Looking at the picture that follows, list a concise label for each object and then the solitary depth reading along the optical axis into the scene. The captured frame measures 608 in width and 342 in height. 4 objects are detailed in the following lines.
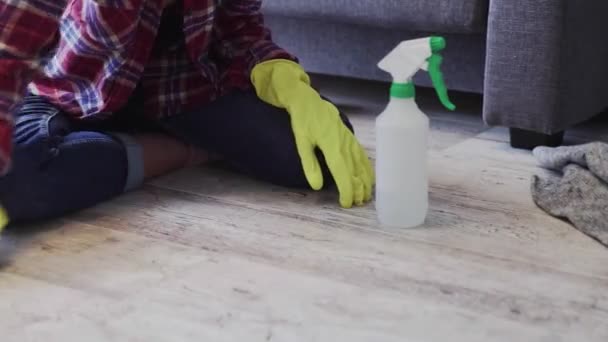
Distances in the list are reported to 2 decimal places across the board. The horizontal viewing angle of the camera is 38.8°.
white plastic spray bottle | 1.08
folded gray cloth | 1.15
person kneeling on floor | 1.20
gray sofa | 1.39
